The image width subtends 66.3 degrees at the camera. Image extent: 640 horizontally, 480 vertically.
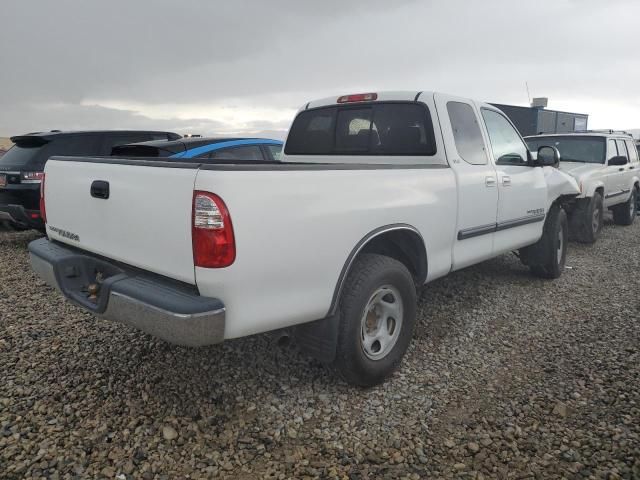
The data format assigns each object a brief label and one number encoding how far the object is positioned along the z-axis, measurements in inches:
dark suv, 268.1
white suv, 309.6
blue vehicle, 244.8
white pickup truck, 91.8
